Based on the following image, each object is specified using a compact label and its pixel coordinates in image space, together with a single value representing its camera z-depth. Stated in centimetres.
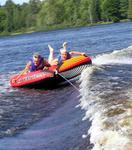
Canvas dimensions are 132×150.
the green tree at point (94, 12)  9881
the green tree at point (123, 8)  9700
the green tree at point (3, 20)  11708
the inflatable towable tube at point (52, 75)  1570
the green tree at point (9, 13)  11425
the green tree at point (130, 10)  9256
